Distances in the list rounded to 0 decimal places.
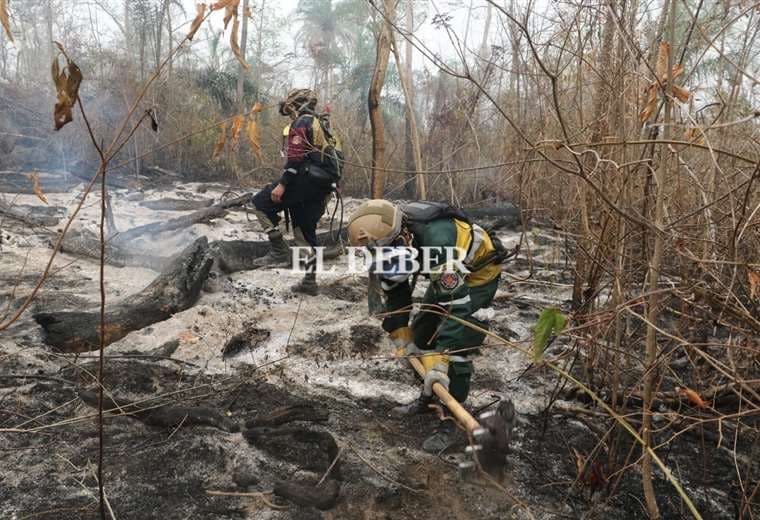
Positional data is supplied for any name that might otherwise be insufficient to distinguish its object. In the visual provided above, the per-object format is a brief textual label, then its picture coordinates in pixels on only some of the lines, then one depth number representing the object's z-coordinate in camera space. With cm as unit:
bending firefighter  242
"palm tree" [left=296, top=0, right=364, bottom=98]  1945
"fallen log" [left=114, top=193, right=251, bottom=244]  543
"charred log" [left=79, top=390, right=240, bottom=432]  242
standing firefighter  420
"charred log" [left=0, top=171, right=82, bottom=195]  768
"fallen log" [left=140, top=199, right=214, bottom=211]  746
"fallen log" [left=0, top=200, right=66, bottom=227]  560
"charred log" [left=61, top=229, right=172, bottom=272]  491
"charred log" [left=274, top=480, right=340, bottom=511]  200
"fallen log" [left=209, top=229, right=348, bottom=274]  477
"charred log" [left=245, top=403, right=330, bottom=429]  251
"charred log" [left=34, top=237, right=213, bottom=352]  303
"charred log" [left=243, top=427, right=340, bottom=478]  231
